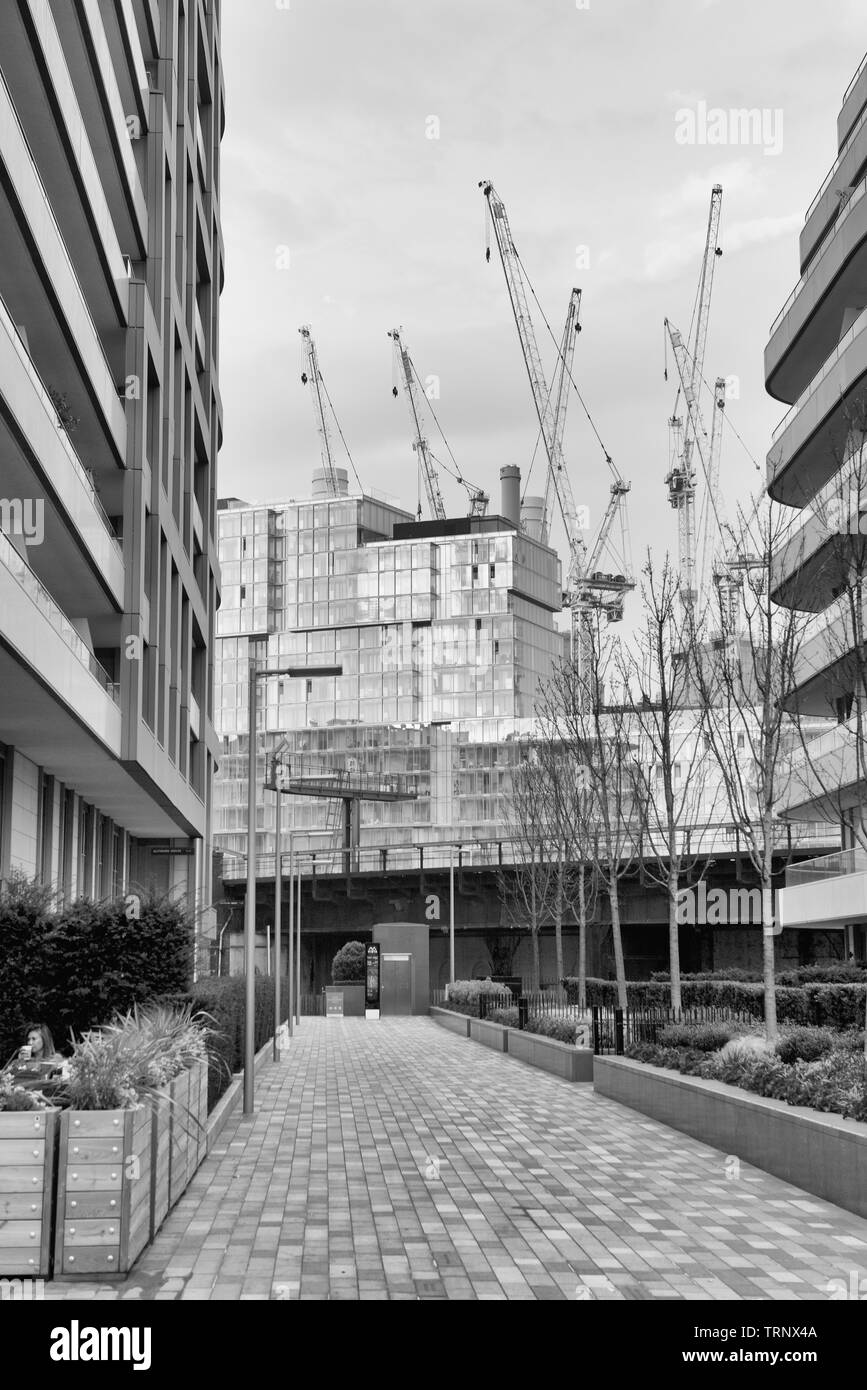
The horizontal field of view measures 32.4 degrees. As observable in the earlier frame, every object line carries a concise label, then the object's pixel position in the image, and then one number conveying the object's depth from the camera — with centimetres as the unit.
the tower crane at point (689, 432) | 16000
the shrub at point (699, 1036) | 1973
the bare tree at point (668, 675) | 2605
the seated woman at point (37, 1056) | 1200
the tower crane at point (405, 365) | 19560
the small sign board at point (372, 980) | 5909
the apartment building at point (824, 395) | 3819
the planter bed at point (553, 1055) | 2472
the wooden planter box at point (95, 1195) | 924
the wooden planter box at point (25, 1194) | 908
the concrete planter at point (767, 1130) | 1226
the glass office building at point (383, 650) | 13262
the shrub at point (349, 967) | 6612
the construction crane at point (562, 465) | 16662
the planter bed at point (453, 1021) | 4088
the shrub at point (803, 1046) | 1666
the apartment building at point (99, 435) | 2120
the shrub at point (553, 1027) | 2719
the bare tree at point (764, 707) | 2044
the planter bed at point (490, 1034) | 3329
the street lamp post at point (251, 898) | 2003
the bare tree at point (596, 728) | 2945
